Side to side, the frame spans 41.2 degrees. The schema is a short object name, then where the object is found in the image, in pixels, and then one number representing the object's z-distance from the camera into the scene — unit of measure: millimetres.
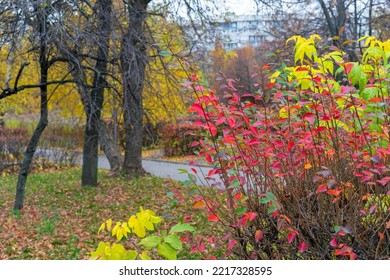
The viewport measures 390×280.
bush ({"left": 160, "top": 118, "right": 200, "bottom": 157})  21750
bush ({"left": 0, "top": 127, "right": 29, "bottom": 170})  17031
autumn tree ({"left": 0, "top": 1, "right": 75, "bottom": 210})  6996
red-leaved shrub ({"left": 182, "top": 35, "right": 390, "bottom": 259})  2445
